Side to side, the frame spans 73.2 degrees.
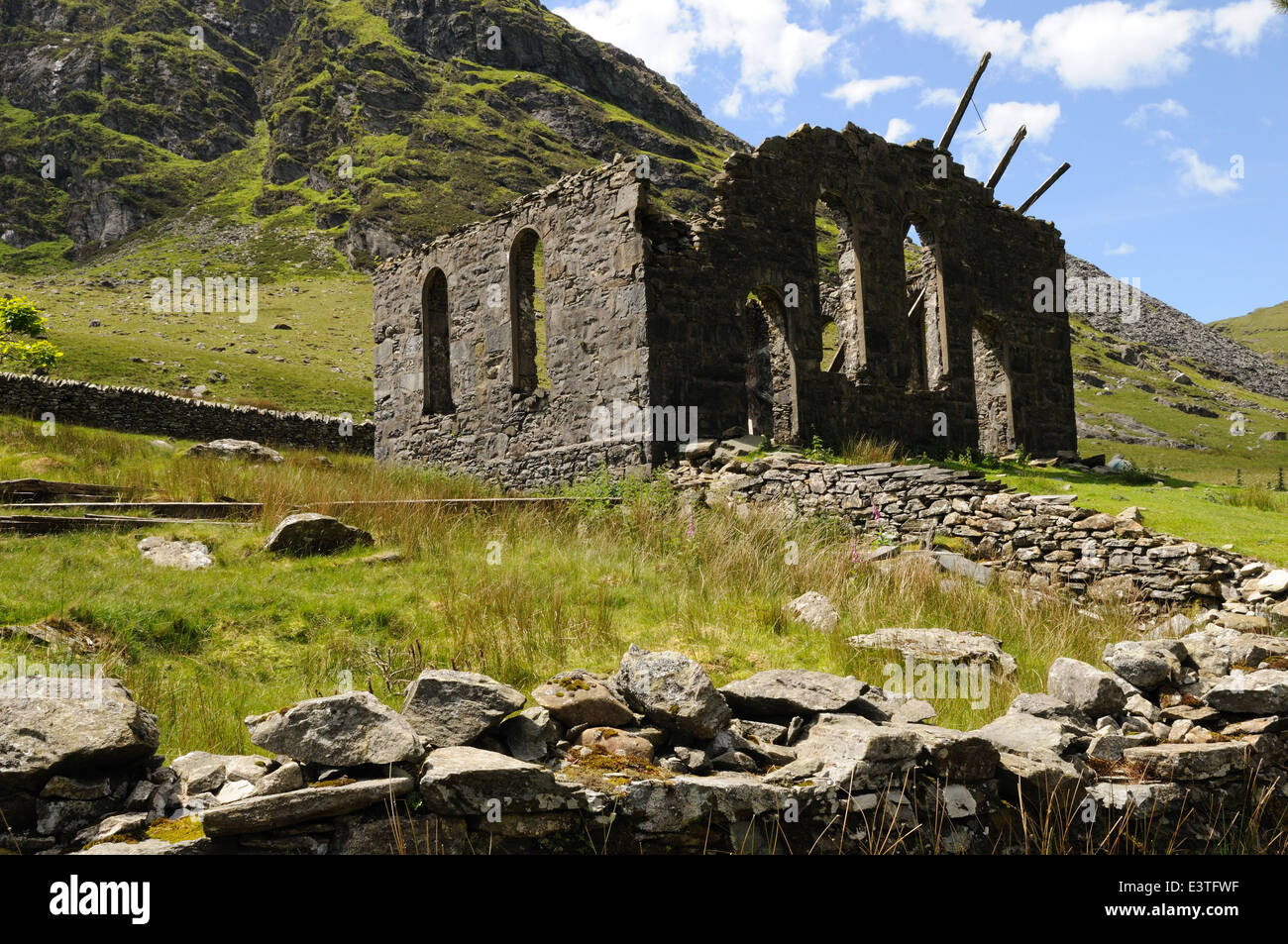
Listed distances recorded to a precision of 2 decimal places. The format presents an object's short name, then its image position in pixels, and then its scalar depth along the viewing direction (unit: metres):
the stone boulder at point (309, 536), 8.46
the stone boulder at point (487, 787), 3.52
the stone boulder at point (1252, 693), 5.04
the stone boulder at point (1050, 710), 5.20
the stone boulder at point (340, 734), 3.68
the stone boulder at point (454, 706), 4.10
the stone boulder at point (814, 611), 7.25
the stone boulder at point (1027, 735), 4.58
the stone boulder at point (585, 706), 4.49
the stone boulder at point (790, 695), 4.95
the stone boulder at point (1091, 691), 5.34
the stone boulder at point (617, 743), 4.25
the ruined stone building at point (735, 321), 14.04
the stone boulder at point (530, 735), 4.18
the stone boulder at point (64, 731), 3.43
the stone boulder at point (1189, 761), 4.66
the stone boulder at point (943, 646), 6.50
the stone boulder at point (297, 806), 3.15
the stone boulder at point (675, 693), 4.44
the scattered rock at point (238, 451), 14.65
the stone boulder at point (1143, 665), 5.80
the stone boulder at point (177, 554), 7.79
